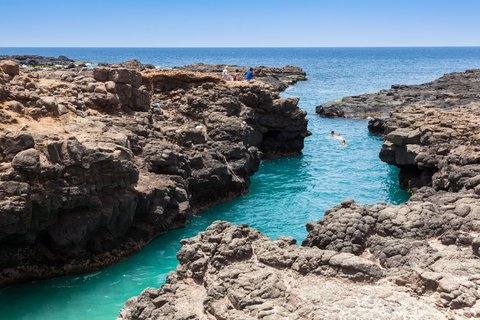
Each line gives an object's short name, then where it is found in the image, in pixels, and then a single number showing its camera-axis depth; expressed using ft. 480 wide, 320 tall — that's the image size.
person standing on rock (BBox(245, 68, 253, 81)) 168.98
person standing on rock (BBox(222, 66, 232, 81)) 162.16
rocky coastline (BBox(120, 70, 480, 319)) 45.55
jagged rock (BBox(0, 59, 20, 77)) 93.50
